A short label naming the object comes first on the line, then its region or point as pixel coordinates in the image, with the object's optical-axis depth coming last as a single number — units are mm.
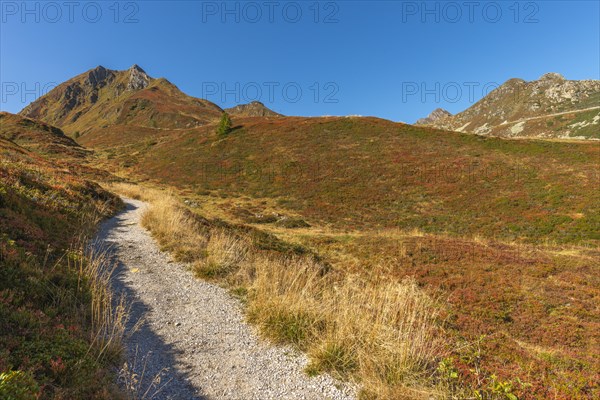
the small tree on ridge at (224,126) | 56156
